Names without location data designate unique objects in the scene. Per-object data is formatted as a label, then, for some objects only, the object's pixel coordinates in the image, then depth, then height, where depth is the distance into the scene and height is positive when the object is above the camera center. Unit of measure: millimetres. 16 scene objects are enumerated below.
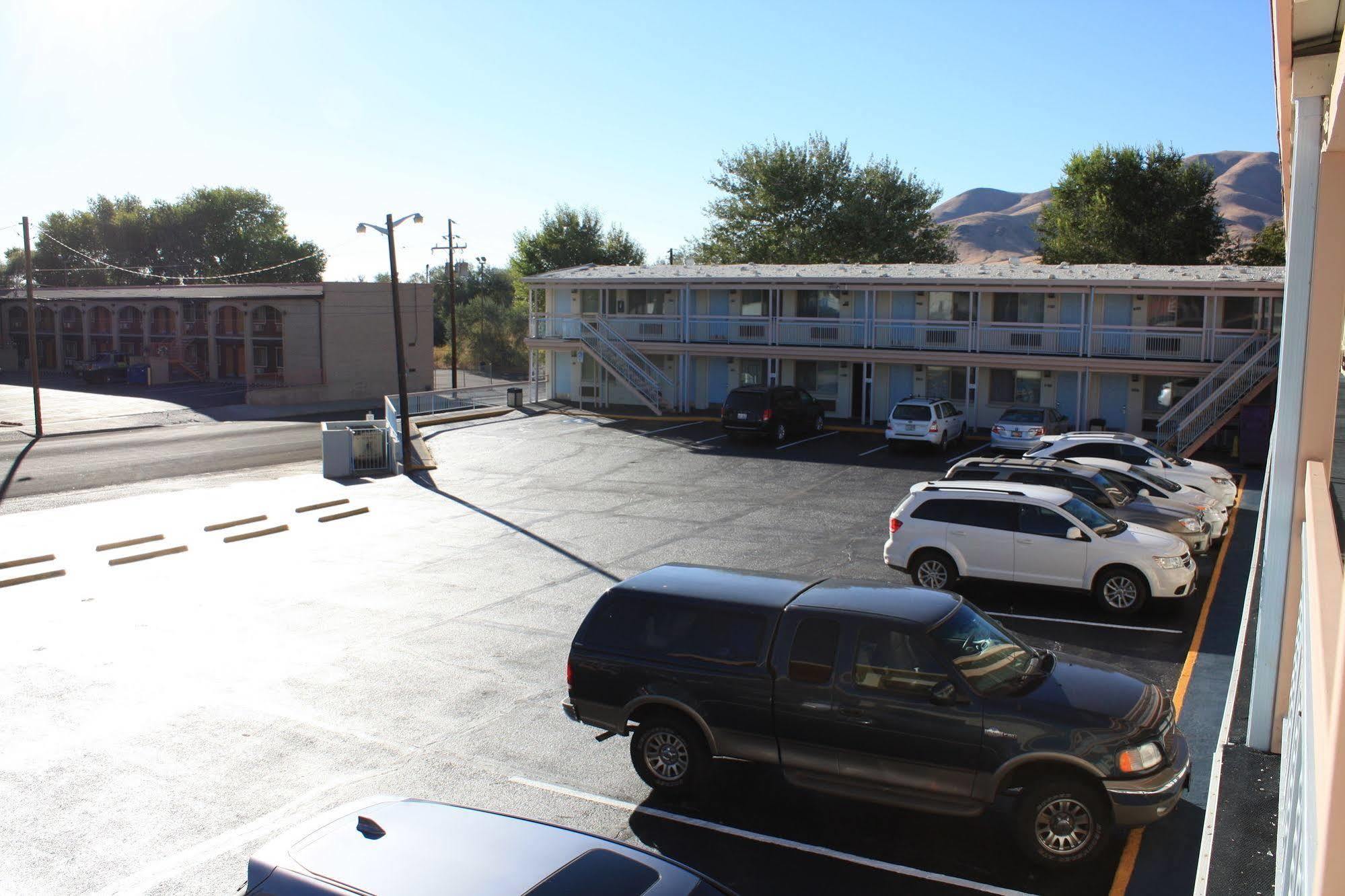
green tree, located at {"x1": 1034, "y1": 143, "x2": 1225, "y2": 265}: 59312 +6707
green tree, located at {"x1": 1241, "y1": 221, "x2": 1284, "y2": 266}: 59031 +4346
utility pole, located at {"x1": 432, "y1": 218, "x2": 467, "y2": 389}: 55644 +390
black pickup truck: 7688 -3112
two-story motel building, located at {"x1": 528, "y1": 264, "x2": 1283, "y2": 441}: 32625 -403
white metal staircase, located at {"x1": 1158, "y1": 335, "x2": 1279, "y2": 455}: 28828 -2154
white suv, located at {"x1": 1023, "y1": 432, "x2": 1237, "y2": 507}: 21172 -2881
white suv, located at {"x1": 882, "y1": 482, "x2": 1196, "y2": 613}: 14320 -3247
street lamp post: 30266 -1511
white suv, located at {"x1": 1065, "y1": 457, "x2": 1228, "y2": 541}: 18250 -3108
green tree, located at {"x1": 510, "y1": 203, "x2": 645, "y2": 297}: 83438 +6388
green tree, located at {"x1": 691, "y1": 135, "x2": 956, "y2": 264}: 65000 +7332
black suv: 32875 -2924
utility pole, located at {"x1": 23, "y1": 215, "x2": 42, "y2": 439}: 39688 -1413
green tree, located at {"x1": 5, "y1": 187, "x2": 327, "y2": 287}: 111125 +9068
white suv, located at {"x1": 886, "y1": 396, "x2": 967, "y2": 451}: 30531 -3003
